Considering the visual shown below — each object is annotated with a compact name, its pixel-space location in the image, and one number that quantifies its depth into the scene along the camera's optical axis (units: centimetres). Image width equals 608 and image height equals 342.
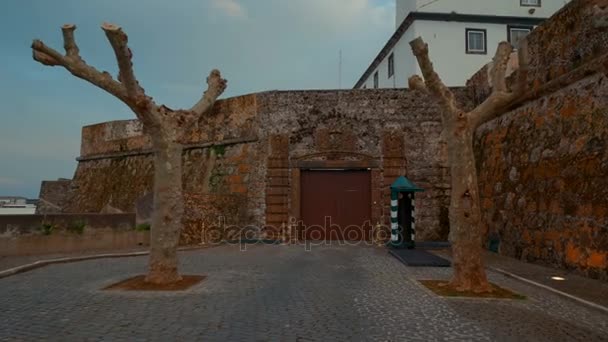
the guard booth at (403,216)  1370
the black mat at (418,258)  1035
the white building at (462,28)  2427
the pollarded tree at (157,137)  774
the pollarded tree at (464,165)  741
